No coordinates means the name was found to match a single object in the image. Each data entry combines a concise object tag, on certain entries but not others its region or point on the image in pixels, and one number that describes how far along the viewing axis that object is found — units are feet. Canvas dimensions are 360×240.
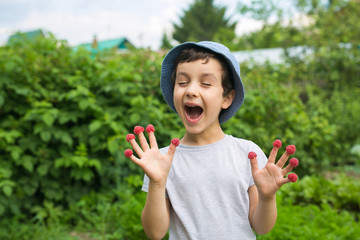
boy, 4.29
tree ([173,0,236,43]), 127.75
